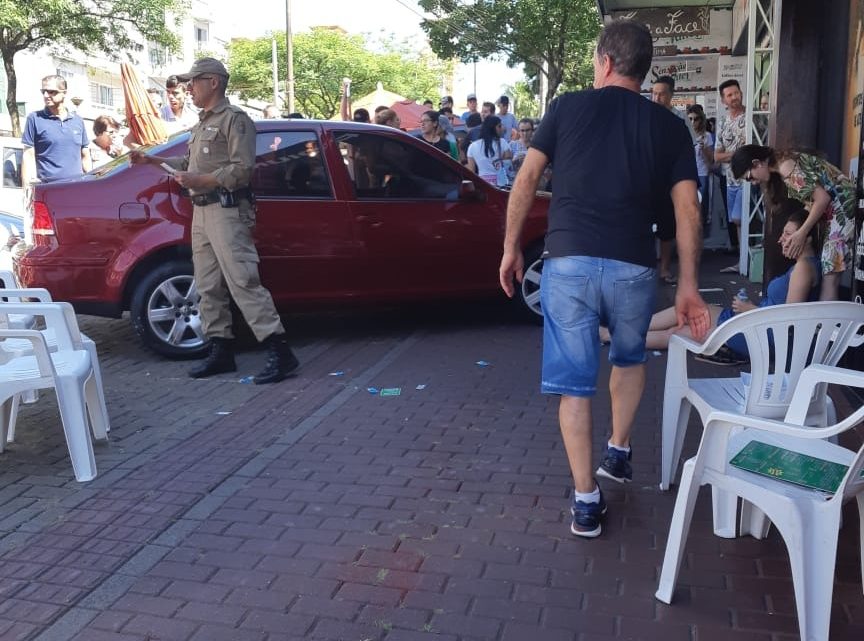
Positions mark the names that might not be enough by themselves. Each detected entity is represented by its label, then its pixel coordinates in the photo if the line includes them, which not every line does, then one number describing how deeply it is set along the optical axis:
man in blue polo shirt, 9.36
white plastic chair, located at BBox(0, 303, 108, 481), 4.37
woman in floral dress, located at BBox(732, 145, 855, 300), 5.53
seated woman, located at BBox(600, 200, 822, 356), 5.22
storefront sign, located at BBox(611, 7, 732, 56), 14.54
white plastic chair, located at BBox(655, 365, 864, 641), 2.74
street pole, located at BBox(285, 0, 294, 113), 36.47
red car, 6.67
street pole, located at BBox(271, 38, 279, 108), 47.92
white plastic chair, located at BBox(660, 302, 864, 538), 3.47
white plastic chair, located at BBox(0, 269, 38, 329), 5.13
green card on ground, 5.98
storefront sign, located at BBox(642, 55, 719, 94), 15.77
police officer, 6.09
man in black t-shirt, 3.54
